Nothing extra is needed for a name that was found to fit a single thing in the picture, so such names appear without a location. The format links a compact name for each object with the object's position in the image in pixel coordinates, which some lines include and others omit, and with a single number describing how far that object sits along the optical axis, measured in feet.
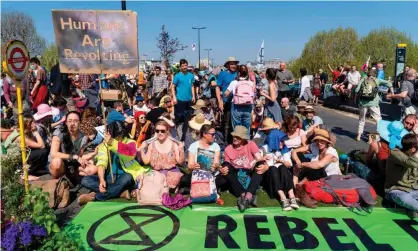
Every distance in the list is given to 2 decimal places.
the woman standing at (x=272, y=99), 25.59
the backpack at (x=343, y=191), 16.69
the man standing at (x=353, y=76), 45.98
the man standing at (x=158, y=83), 41.62
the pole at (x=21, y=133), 12.39
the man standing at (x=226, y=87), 27.25
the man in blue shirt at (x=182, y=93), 28.86
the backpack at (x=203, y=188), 17.03
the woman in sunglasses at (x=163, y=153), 18.08
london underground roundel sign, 12.55
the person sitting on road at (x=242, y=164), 17.56
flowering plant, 9.64
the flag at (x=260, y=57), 93.83
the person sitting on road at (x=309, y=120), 23.16
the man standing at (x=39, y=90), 31.30
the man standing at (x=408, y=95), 25.52
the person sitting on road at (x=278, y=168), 17.03
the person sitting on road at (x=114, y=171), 17.42
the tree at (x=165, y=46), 113.60
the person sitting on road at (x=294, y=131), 19.69
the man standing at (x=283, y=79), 36.86
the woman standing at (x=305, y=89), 43.52
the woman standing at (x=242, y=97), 24.30
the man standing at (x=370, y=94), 28.19
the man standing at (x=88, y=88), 35.55
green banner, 13.61
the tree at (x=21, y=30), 109.09
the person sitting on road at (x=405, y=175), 15.51
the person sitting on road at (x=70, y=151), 17.83
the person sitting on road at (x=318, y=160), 17.47
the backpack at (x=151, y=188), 16.94
